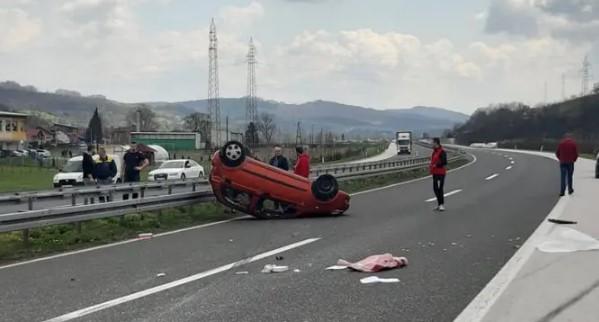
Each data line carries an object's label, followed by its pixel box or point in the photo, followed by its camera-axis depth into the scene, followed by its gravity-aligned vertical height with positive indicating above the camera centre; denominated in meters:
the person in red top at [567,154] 20.22 -0.84
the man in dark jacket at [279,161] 18.06 -0.97
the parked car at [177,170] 34.31 -2.35
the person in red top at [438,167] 17.69 -1.08
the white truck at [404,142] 89.55 -2.38
